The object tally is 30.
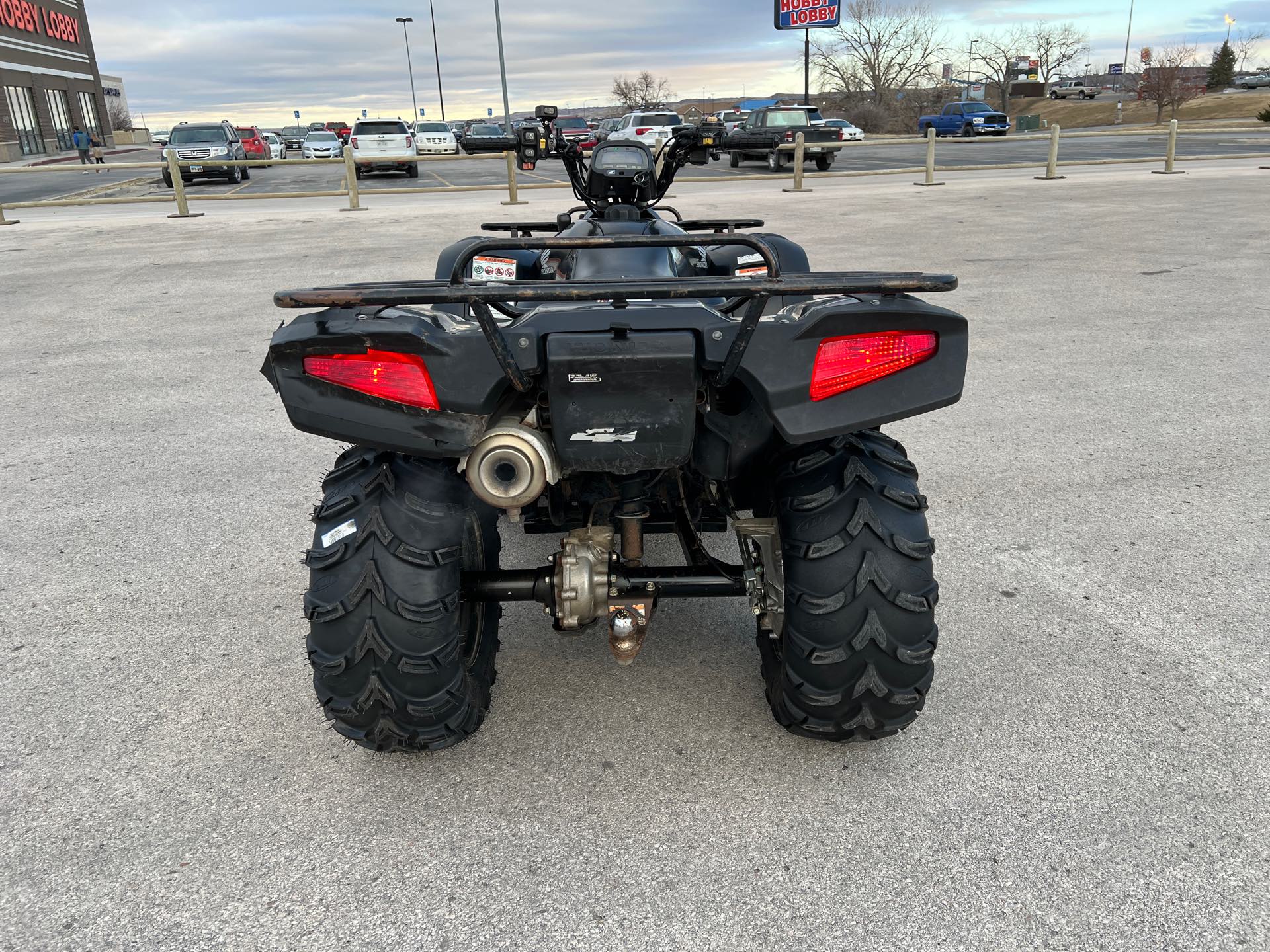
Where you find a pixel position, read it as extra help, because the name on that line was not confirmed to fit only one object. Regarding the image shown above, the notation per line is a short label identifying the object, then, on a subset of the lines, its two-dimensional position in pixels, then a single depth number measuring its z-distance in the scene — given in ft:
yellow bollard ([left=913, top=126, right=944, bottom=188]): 59.21
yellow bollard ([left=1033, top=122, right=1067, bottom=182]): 62.54
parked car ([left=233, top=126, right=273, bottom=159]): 114.11
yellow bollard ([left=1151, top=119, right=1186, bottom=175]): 62.28
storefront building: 157.38
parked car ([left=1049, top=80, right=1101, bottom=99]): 243.60
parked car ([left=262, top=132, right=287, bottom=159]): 140.15
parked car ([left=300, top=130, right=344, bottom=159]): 109.91
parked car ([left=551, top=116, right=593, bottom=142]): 111.30
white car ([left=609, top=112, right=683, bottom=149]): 95.25
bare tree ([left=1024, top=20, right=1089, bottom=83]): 246.88
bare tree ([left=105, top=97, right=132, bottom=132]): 236.63
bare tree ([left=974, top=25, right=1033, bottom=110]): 223.51
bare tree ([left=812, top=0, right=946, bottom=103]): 220.02
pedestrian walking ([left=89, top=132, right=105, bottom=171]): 126.00
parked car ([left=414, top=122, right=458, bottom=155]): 99.60
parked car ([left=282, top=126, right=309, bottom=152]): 172.04
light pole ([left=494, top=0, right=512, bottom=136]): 113.39
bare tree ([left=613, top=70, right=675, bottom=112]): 278.67
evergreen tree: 215.92
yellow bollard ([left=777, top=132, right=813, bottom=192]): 59.31
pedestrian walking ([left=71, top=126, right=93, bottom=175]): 122.62
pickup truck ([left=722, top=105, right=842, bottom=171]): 78.33
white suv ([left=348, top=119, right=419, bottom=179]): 86.63
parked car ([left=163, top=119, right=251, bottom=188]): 83.30
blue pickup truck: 139.64
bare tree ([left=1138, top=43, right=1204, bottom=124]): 169.27
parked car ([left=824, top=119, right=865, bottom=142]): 123.84
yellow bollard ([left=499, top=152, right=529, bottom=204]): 58.23
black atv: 6.66
